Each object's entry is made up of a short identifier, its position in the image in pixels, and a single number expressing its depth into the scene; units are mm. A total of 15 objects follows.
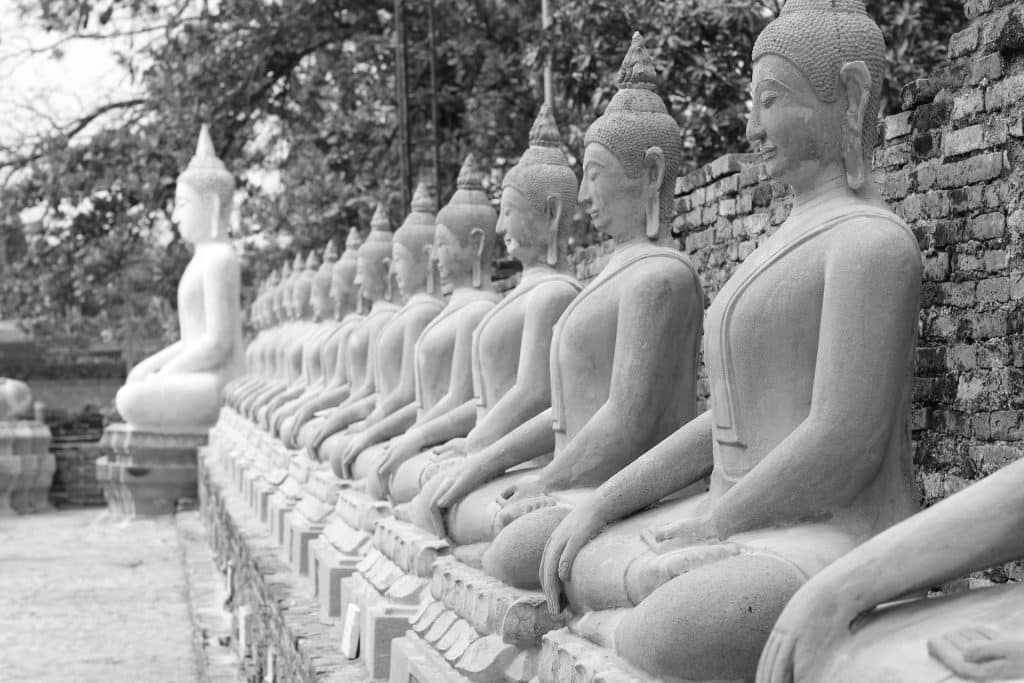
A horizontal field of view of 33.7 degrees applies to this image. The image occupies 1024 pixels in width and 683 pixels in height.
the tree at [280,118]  12078
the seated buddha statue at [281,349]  12789
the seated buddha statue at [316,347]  10375
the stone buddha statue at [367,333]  8117
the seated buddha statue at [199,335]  16250
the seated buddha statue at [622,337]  4027
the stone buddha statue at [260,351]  14500
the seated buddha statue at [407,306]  7297
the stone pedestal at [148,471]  16094
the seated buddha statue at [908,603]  2346
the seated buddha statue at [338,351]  9125
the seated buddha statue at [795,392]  2887
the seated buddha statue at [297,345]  11406
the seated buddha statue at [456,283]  6352
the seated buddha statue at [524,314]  5004
